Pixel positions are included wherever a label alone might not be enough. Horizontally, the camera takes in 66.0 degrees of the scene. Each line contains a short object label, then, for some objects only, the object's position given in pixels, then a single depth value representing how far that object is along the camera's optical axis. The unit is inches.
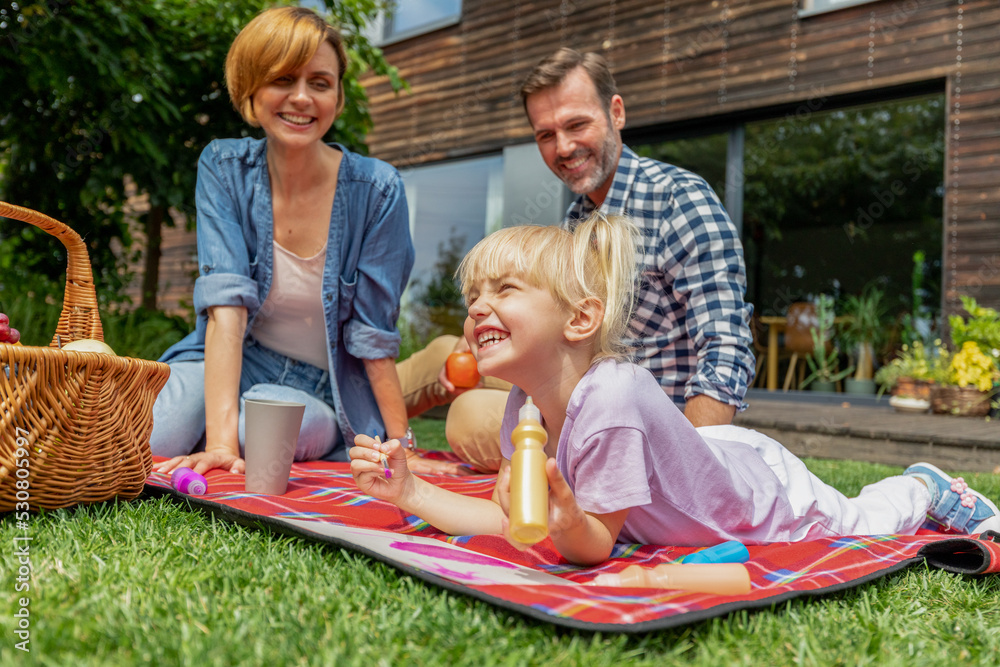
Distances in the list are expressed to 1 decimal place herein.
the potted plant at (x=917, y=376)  206.4
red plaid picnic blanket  44.9
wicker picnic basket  56.0
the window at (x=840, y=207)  257.8
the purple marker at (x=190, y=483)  72.9
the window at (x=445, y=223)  316.2
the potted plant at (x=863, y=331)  261.3
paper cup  73.7
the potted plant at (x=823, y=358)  264.5
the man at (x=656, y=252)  89.0
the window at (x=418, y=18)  327.0
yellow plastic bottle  45.6
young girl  55.5
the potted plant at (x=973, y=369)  192.7
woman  94.6
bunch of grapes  67.2
